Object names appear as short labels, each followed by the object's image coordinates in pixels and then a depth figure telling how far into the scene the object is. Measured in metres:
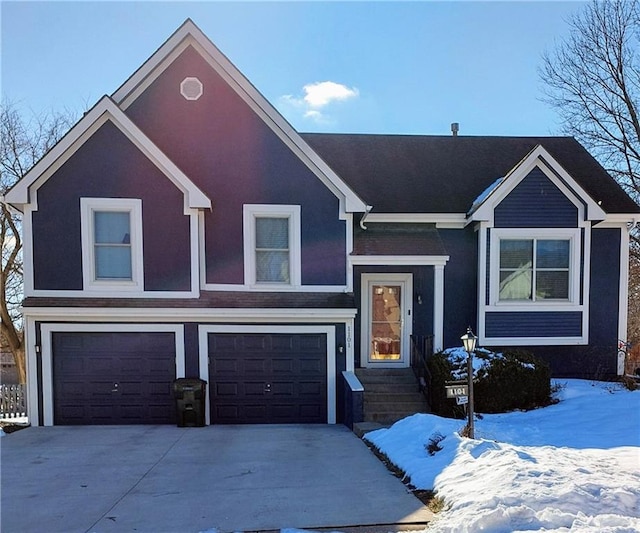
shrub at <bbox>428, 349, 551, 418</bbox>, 7.70
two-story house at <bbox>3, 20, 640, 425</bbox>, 8.01
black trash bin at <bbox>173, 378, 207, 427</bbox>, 7.77
